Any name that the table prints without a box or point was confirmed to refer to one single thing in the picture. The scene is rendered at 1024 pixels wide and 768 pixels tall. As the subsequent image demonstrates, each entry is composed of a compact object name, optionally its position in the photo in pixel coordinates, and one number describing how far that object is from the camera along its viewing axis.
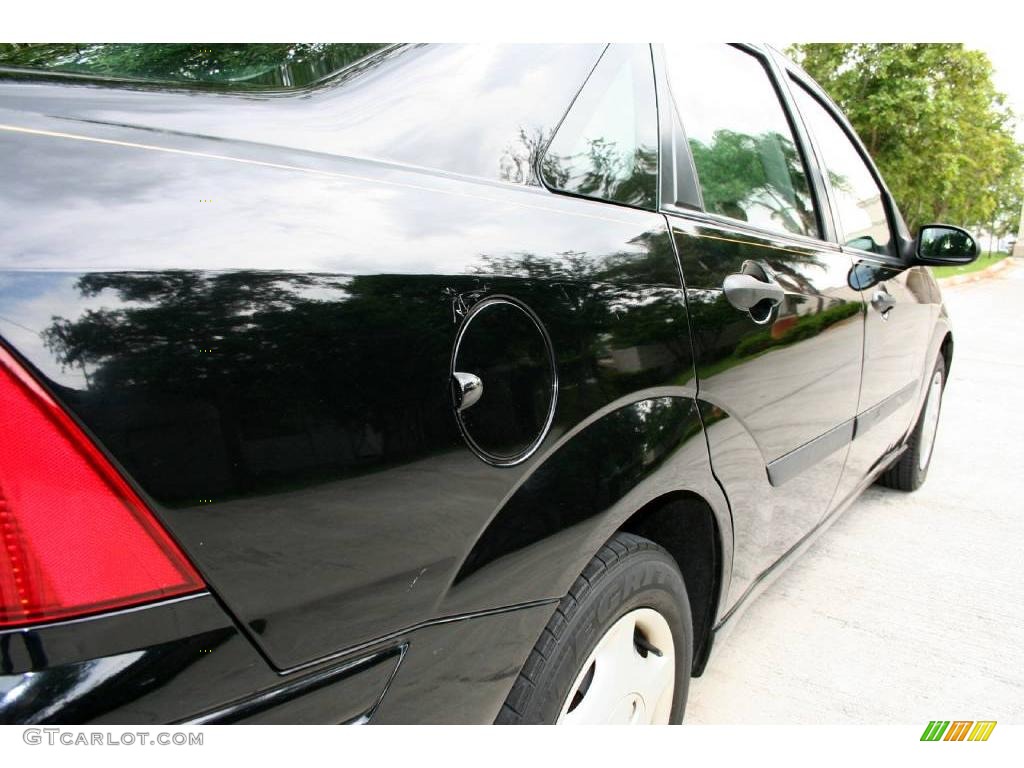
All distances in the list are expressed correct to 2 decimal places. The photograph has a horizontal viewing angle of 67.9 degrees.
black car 0.77
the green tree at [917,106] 16.38
